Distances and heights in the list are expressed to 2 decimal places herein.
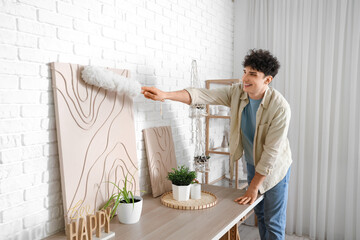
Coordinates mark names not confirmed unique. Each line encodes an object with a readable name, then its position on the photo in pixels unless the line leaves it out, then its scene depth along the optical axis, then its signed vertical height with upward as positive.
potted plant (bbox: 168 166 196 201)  1.88 -0.54
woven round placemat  1.79 -0.65
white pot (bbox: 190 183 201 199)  1.94 -0.60
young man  1.95 -0.21
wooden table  1.45 -0.66
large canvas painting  1.42 -0.22
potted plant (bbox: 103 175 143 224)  1.54 -0.57
